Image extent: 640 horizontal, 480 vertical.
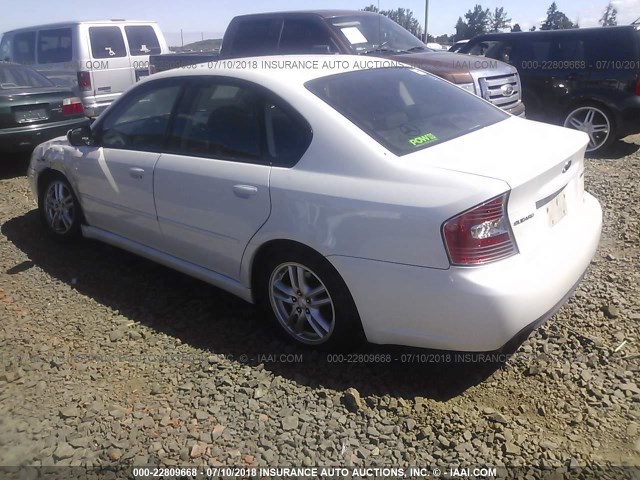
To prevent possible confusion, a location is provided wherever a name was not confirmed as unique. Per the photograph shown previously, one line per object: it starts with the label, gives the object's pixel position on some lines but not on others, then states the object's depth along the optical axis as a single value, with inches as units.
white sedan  101.1
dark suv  305.6
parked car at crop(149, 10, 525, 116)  286.5
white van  372.8
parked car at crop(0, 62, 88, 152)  286.8
